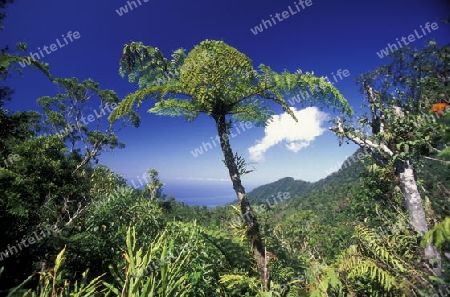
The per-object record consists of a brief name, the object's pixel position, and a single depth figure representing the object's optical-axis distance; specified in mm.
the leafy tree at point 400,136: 5789
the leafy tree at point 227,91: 4086
